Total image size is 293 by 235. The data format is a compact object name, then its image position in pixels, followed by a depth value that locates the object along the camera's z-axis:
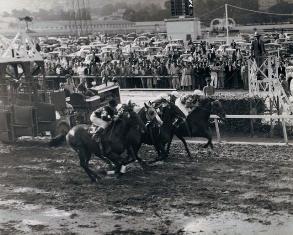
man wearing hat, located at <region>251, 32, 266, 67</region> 15.95
